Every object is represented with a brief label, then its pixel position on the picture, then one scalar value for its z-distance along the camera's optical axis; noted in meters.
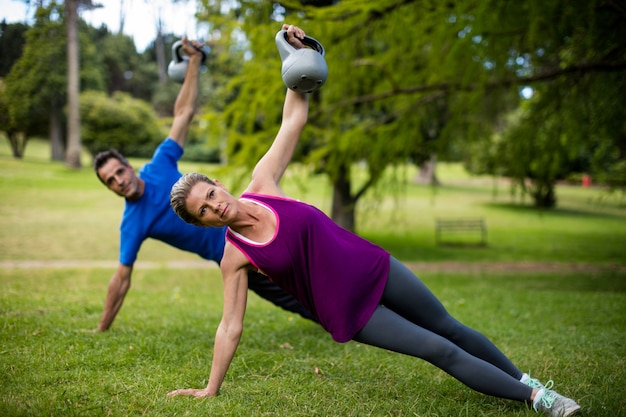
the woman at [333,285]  2.76
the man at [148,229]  4.19
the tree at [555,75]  5.98
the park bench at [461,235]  17.06
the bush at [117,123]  29.39
